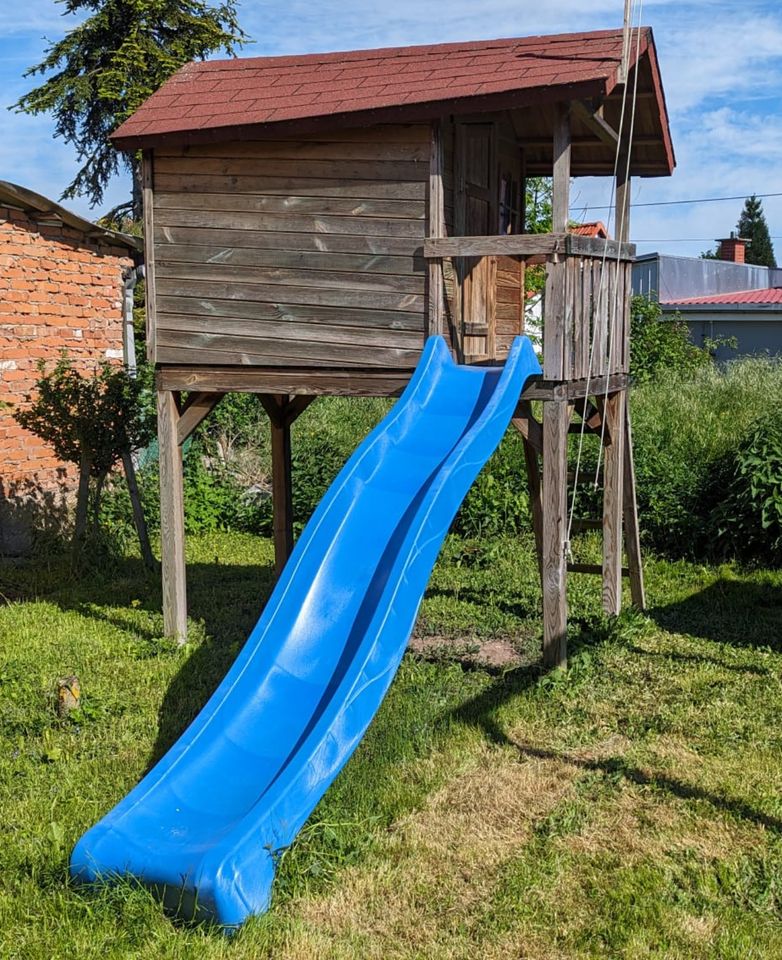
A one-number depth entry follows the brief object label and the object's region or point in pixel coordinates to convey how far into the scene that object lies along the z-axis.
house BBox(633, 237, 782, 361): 31.70
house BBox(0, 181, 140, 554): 12.59
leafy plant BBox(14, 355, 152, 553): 10.84
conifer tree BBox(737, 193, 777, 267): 65.06
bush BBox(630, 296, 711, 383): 19.91
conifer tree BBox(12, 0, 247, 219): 23.05
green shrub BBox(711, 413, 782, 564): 11.05
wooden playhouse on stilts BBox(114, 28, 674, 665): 7.59
